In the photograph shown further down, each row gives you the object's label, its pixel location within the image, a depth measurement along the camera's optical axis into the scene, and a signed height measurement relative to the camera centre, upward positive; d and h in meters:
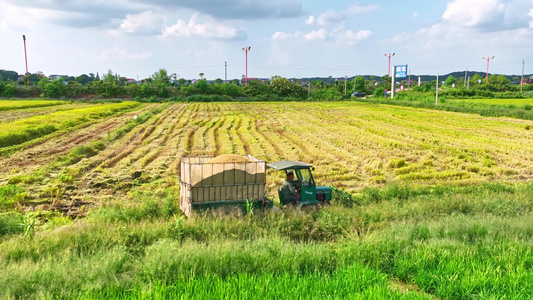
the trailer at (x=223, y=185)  10.05 -2.33
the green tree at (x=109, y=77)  112.76 +3.77
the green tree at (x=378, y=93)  93.25 -0.31
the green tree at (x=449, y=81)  135.94 +3.64
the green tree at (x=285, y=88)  90.75 +0.76
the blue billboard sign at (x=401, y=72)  93.75 +4.49
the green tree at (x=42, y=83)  76.70 +1.46
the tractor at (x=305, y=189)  11.16 -2.70
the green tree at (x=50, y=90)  74.44 +0.09
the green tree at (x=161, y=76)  118.41 +4.31
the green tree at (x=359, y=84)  115.72 +2.14
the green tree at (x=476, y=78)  132.80 +4.58
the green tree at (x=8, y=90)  71.94 +0.06
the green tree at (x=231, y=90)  89.06 +0.24
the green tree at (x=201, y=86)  88.38 +1.07
